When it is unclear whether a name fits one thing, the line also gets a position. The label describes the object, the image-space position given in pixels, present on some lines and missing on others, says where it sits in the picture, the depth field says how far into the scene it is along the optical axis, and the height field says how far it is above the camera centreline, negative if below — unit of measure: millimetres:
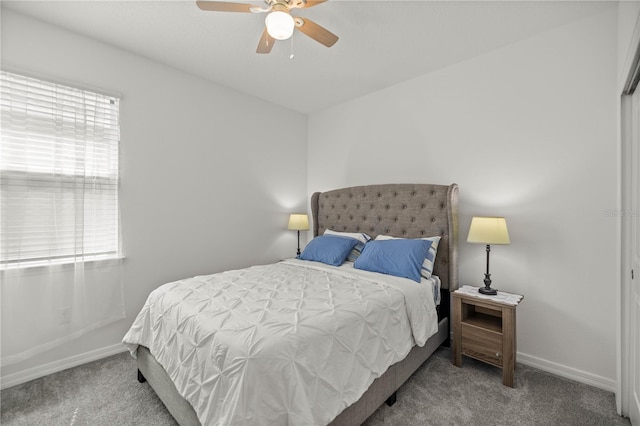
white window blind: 2057 +317
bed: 1173 -683
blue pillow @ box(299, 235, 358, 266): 2869 -385
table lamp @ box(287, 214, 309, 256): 3734 -118
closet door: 1584 -251
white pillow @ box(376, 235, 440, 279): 2434 -410
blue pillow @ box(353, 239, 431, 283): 2351 -386
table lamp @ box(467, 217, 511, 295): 2148 -149
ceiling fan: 1620 +1203
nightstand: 2033 -886
